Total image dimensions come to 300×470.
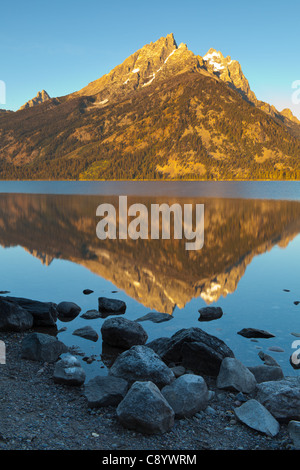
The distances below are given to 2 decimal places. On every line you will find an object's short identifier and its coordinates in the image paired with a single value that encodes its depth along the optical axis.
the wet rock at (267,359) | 14.70
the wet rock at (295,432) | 9.89
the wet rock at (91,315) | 19.94
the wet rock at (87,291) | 24.14
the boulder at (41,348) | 14.94
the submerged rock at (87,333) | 17.34
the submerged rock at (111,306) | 20.81
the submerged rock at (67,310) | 20.34
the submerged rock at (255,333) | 17.28
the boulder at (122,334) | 16.47
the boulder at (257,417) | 10.44
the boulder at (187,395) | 11.11
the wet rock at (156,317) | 19.52
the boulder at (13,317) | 17.86
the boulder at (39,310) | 18.89
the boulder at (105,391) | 11.41
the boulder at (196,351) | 14.26
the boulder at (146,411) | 10.09
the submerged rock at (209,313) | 19.78
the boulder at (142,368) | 12.63
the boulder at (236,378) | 12.73
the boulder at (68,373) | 12.77
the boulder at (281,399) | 11.14
